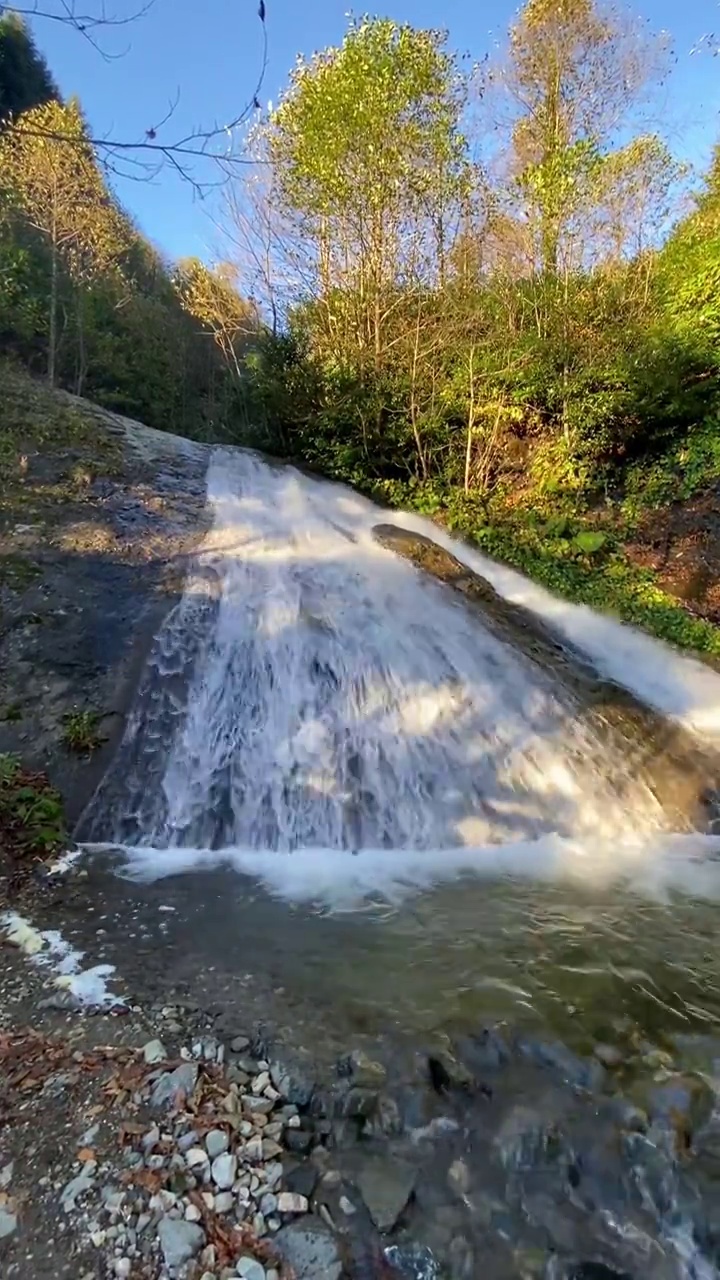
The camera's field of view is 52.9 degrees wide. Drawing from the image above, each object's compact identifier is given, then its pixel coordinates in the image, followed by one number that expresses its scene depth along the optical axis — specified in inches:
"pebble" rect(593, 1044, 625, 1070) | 113.0
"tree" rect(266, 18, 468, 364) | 488.1
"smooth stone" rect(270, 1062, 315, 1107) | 105.3
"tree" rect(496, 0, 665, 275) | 575.2
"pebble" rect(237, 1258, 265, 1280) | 79.7
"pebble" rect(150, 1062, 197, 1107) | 102.7
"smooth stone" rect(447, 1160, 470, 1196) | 92.7
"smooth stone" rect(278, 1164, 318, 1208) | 90.4
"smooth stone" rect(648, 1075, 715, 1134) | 102.5
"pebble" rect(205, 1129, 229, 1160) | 93.7
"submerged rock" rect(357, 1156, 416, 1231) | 88.4
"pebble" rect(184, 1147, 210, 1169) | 91.9
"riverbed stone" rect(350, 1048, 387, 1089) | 108.3
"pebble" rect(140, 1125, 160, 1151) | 94.5
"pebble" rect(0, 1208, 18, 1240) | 83.5
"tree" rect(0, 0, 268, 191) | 104.9
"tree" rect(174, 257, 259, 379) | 593.3
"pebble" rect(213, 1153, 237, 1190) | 90.1
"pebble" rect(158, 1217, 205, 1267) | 80.7
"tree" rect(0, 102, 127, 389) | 611.2
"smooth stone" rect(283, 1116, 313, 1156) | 96.4
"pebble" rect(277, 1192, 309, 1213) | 87.6
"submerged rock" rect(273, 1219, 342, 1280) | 80.8
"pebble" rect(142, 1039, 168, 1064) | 111.1
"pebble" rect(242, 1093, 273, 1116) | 102.1
